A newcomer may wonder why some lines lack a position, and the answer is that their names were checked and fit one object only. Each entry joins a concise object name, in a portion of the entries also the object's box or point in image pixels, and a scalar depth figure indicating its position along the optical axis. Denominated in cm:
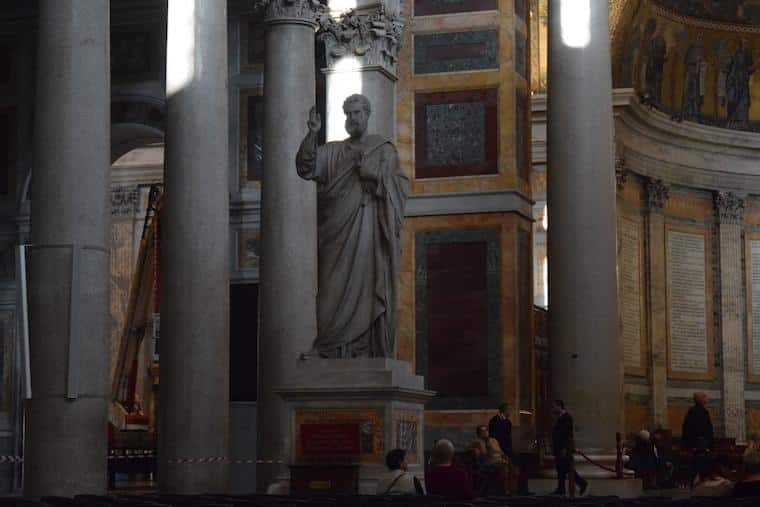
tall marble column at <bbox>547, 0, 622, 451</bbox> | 1802
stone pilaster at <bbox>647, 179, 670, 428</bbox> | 3088
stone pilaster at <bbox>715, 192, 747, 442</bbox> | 3195
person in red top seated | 1032
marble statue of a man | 1269
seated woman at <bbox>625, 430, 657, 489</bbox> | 2127
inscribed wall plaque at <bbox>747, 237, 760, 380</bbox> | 3238
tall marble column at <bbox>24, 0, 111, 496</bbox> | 1326
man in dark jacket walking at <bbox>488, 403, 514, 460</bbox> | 1853
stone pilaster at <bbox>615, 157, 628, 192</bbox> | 2947
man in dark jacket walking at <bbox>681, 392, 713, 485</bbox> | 2129
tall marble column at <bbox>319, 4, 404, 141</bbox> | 2033
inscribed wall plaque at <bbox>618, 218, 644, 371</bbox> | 3014
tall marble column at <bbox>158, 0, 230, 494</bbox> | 1550
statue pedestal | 1253
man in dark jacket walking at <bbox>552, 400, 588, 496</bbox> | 1683
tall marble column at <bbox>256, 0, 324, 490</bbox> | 1889
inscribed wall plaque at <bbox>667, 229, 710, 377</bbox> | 3161
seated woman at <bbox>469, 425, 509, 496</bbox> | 1722
